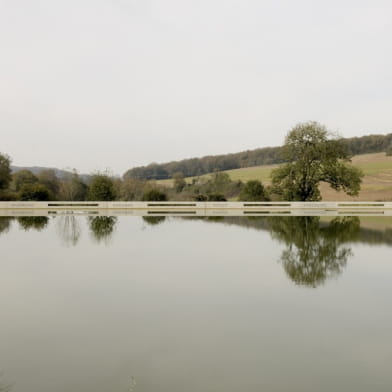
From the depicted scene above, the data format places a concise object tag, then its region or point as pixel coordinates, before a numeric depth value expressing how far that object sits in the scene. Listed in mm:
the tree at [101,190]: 44656
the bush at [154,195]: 44931
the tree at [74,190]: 50500
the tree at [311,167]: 41750
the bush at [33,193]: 42844
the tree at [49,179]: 70312
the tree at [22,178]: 64381
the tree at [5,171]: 54056
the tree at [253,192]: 44969
